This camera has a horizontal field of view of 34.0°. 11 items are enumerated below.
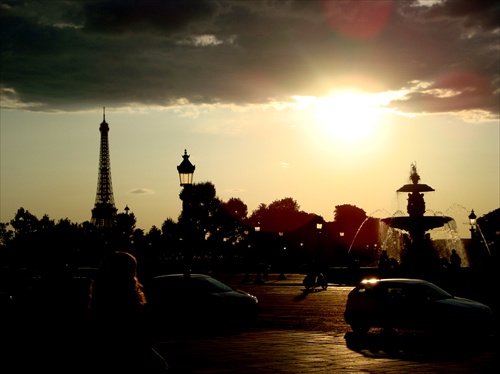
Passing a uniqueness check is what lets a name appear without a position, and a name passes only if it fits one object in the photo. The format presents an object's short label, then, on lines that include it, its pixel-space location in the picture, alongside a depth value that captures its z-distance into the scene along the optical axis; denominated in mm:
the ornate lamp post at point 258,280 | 60331
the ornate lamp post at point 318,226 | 54869
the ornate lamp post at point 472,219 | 53156
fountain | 44875
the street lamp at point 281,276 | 70938
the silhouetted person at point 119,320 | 6156
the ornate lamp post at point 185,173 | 23752
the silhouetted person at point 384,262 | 43588
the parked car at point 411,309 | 19328
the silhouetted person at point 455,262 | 37559
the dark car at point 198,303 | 22750
